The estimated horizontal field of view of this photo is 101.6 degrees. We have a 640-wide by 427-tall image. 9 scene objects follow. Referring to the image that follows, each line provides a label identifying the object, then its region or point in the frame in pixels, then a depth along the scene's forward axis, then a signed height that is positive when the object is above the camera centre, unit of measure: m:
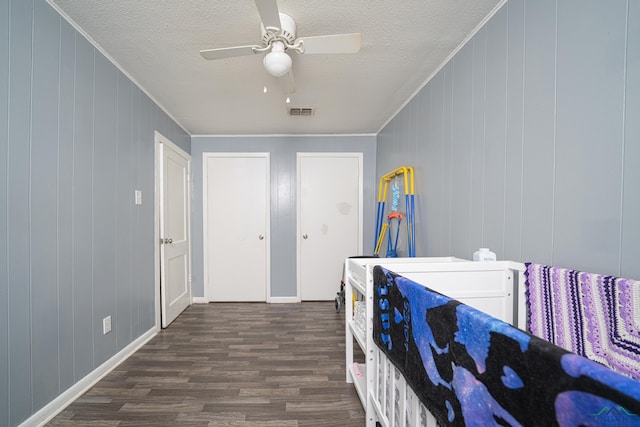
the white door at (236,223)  3.46 -0.16
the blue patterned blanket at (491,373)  0.37 -0.31
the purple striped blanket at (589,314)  0.72 -0.33
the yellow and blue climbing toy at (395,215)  2.17 -0.04
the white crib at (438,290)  1.05 -0.40
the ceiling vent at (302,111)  2.69 +1.05
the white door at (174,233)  2.64 -0.25
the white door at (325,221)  3.48 -0.14
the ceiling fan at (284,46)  1.34 +0.88
